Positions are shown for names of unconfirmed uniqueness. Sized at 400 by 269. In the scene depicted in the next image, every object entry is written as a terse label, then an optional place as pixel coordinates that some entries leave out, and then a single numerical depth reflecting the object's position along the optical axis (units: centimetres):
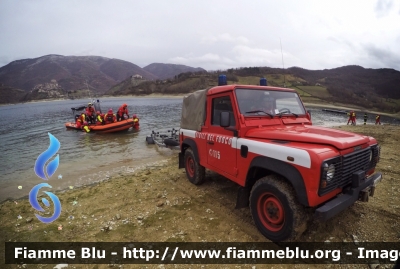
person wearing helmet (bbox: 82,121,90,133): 1927
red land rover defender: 293
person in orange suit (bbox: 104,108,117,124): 1964
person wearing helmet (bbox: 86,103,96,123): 2086
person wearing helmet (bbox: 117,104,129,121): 1986
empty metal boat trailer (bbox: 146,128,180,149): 1183
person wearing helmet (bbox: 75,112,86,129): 2070
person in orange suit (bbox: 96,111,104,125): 1957
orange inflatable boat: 1884
